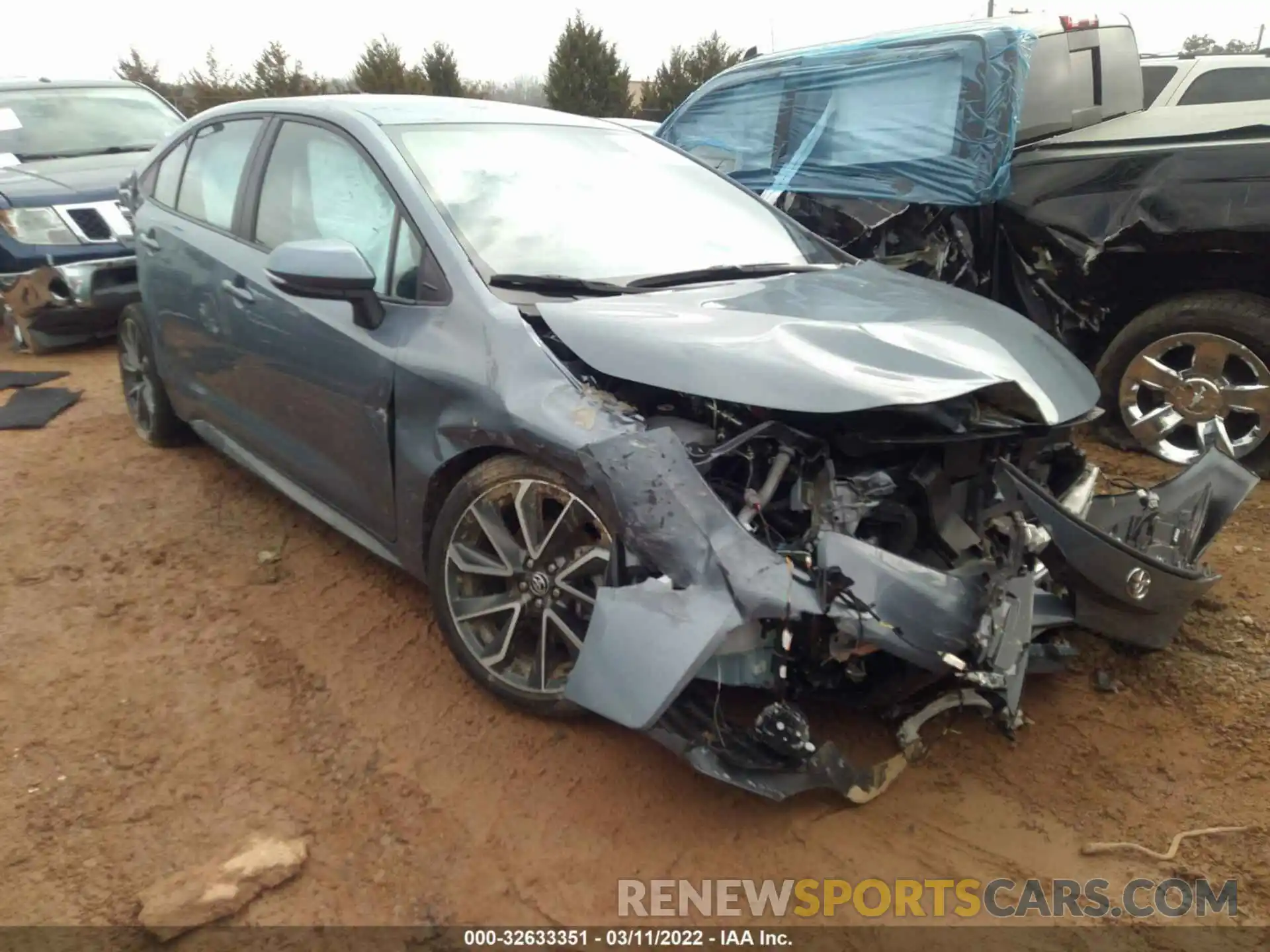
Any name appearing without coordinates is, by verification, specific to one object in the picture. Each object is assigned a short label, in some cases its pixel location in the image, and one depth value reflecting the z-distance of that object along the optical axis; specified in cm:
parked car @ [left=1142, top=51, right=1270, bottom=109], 650
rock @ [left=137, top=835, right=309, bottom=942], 205
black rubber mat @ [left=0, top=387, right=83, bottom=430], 537
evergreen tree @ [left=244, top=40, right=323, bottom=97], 2028
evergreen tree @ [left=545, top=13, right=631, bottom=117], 1958
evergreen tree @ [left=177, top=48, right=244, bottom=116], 1936
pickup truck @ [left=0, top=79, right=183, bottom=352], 632
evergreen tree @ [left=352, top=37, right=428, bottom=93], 2020
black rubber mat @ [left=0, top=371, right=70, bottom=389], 622
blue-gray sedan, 215
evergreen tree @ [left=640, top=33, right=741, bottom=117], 2061
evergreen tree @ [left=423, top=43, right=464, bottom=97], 2058
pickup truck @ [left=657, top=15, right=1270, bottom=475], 405
